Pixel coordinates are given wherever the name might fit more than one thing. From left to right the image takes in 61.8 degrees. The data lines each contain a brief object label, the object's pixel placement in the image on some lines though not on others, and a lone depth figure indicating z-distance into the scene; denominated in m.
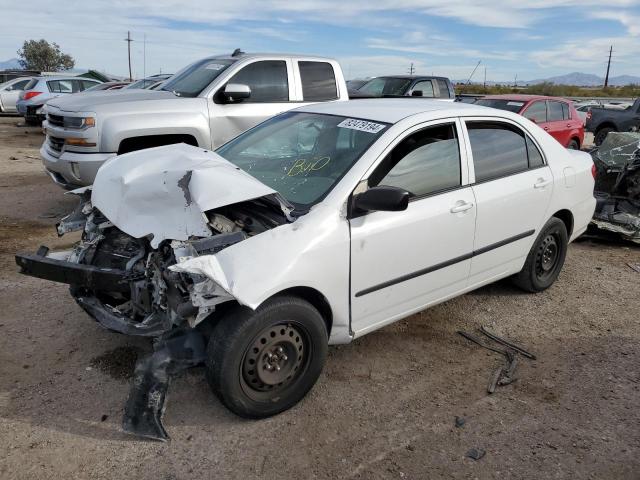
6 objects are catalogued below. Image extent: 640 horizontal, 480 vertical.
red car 11.02
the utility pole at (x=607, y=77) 66.49
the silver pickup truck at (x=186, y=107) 6.08
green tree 60.11
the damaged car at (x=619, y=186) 6.71
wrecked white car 2.82
